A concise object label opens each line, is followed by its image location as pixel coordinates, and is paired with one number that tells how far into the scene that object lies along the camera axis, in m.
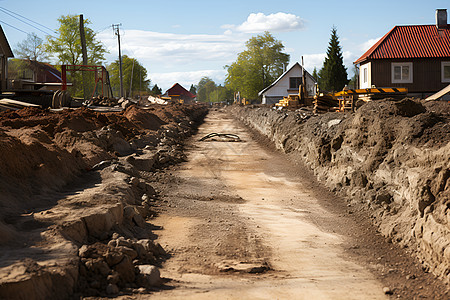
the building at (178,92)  117.81
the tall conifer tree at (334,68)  63.84
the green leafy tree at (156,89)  124.70
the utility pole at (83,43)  40.34
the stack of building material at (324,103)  23.86
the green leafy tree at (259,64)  80.44
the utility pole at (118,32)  51.81
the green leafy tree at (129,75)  83.69
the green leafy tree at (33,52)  63.56
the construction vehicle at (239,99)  74.78
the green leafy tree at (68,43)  60.34
